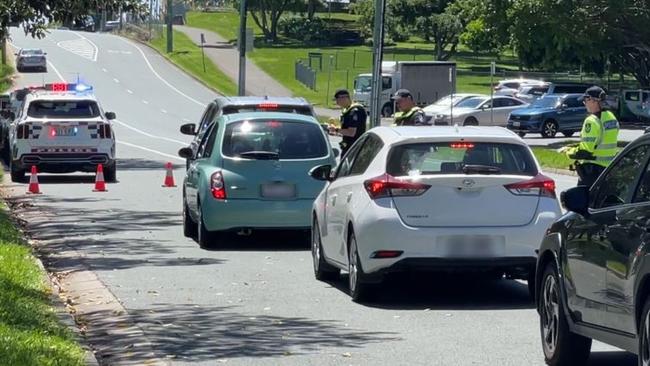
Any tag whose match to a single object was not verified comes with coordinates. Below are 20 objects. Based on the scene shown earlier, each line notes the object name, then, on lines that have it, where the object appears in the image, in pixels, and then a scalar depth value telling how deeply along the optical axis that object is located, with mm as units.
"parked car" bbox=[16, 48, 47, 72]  85312
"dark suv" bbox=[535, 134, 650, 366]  7449
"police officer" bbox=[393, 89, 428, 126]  18375
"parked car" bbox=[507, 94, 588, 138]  52312
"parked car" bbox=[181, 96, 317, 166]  19516
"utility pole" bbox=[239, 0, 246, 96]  51706
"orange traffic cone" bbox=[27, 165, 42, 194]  25552
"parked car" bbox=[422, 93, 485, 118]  54156
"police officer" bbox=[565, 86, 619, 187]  16578
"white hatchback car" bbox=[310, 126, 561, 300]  11633
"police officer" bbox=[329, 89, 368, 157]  20062
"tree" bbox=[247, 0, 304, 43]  107369
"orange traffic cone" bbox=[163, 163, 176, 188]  27297
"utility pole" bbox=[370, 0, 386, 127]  32969
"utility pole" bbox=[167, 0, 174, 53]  94750
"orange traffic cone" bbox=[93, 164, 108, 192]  25719
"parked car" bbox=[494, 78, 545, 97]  70225
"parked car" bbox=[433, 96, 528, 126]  53469
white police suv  27656
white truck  58562
